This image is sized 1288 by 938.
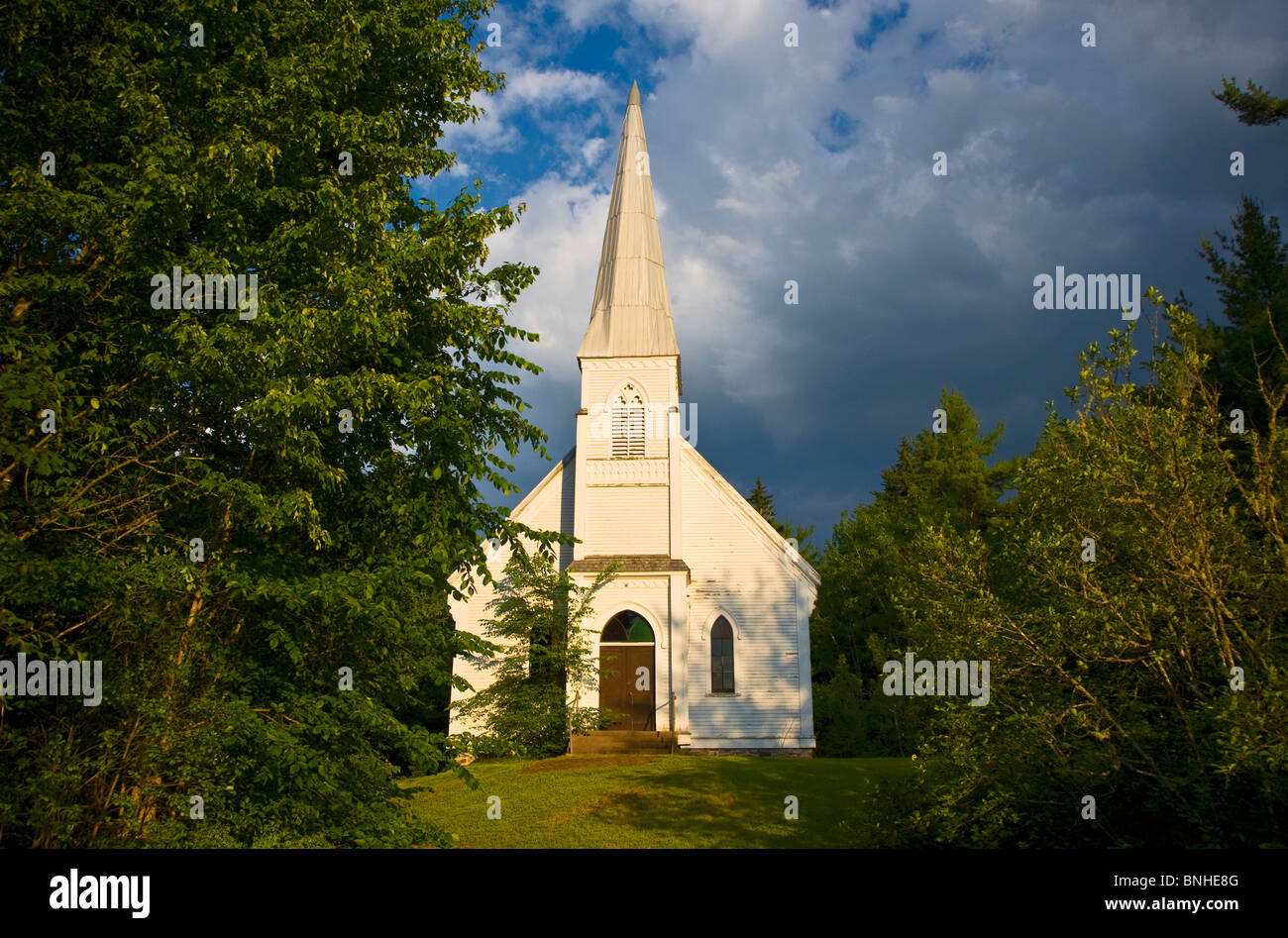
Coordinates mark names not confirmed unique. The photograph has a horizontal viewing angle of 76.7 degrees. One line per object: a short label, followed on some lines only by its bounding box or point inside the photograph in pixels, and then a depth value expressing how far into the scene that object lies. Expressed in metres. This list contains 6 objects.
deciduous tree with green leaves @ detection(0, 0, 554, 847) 7.76
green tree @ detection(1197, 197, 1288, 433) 19.17
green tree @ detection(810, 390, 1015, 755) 31.31
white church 22.30
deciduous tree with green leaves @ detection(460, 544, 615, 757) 20.80
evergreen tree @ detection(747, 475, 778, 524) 64.12
